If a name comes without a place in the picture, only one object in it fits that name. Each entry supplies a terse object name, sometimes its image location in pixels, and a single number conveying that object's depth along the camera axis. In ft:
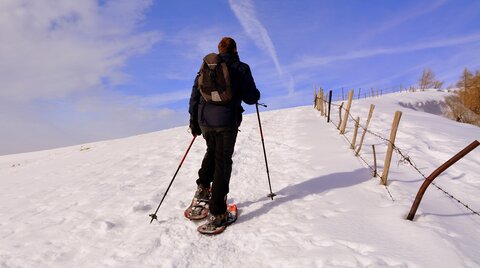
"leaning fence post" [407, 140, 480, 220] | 12.04
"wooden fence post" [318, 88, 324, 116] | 64.57
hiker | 13.97
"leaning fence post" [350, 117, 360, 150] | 30.76
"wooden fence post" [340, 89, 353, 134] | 39.60
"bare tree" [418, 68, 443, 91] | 248.52
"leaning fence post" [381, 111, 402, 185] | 19.07
